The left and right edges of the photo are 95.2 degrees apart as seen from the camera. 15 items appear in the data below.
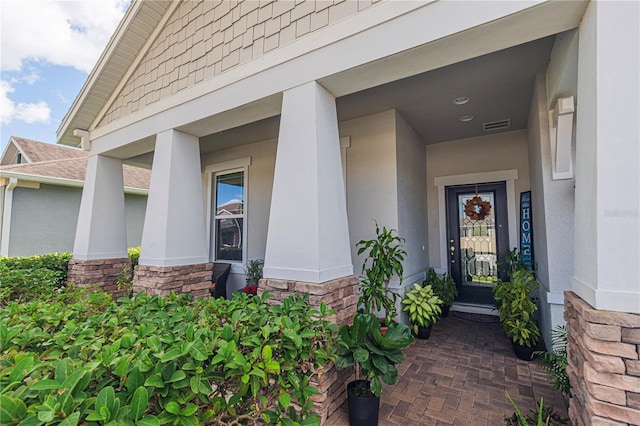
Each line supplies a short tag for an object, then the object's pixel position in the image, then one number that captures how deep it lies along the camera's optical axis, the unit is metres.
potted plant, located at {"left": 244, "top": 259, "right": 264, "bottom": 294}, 5.77
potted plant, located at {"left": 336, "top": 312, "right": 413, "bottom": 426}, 2.33
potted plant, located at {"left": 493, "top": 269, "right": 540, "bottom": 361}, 3.62
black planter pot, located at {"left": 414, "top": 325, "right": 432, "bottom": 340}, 4.42
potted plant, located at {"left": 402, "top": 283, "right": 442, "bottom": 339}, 3.95
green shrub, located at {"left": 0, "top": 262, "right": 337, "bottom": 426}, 1.03
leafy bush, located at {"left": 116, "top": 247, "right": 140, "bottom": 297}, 5.14
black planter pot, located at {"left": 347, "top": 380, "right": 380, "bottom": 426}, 2.35
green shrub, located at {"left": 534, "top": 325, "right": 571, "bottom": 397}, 2.29
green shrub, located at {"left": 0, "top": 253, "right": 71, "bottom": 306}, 3.54
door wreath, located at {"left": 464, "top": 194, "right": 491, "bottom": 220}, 5.61
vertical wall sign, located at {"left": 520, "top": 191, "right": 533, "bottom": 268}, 4.83
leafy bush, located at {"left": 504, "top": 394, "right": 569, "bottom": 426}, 2.04
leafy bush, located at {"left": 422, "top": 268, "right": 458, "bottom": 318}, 5.22
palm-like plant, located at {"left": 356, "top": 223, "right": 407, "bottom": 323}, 3.47
